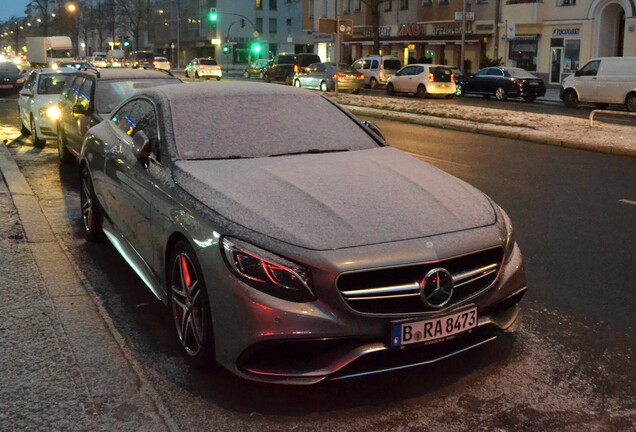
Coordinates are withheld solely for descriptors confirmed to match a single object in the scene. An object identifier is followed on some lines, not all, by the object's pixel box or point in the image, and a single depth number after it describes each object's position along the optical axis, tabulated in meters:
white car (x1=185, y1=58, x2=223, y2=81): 60.16
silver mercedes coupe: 3.73
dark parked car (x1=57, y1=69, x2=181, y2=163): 10.70
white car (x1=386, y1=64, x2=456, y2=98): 33.75
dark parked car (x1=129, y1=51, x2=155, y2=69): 71.84
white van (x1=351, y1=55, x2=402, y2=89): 42.56
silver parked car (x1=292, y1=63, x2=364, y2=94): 38.09
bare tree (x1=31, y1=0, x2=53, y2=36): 100.81
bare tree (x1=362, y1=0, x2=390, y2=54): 50.02
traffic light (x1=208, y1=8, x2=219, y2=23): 57.81
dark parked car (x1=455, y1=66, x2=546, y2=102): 32.41
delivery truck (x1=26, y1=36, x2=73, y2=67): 63.09
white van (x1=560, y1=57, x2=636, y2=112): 26.36
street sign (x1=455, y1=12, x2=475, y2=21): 42.81
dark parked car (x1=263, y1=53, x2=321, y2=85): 49.06
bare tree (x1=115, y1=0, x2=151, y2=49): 108.94
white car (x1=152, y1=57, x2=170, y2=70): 71.19
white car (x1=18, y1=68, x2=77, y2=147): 15.12
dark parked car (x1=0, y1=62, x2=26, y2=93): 34.91
